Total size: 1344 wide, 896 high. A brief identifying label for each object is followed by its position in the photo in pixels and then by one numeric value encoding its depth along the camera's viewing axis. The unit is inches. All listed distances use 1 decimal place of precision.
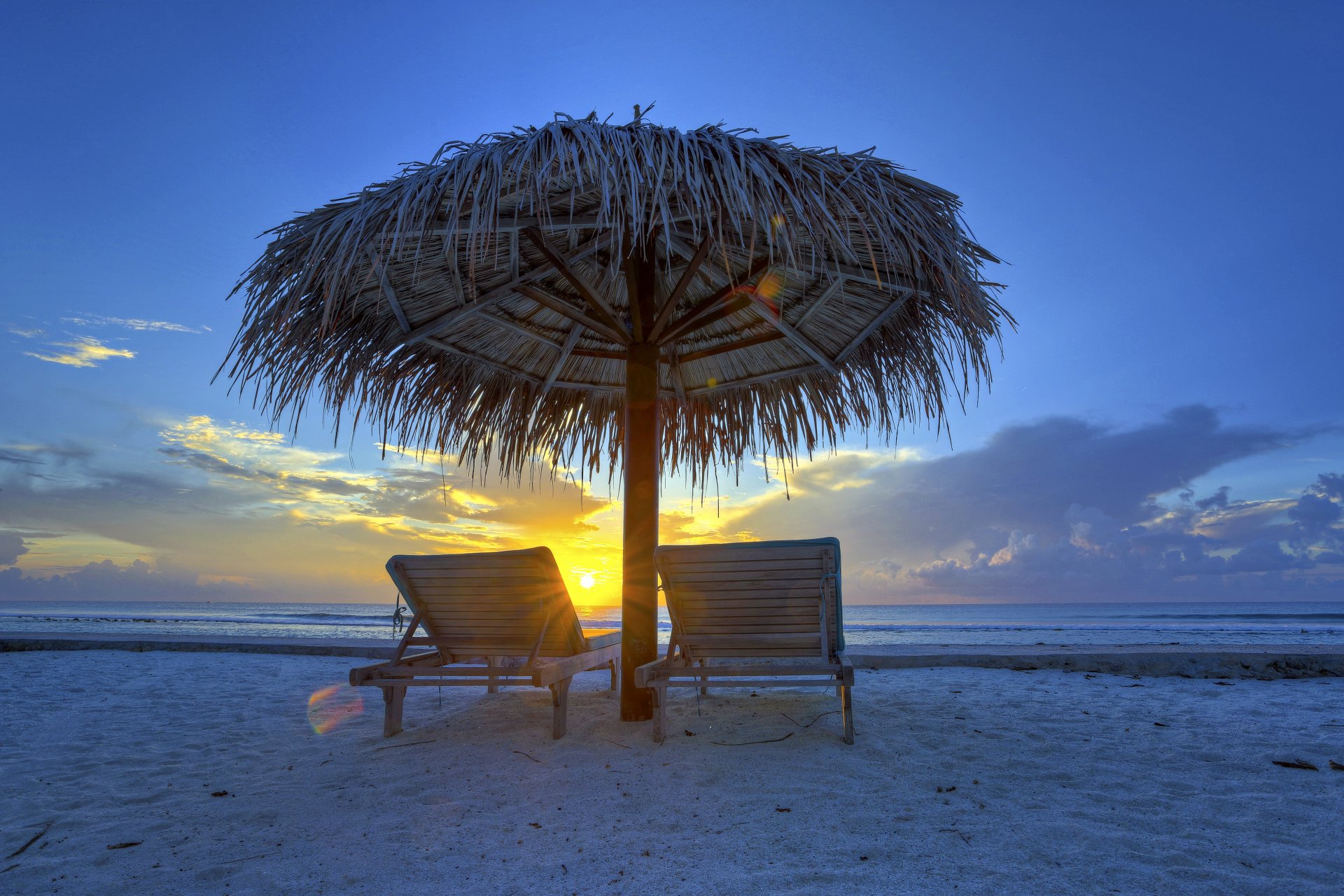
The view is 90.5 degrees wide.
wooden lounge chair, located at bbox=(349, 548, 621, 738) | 122.8
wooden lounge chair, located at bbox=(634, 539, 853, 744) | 119.3
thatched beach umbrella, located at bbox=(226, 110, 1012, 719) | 115.7
